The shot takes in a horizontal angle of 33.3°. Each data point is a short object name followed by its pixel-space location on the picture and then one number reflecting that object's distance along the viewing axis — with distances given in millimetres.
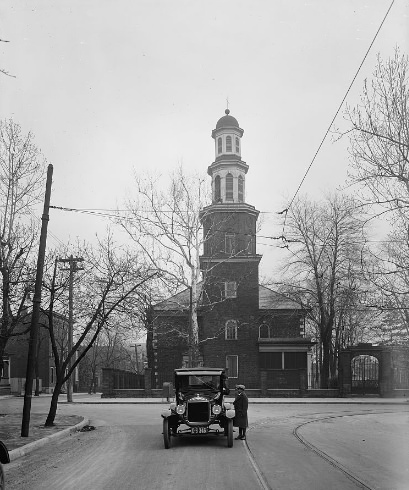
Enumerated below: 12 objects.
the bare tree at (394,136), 16016
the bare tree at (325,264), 48094
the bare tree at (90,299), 22469
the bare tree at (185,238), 38875
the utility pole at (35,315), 18406
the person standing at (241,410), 17703
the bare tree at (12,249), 20969
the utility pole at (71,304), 30391
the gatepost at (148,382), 45312
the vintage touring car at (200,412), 16297
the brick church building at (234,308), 49969
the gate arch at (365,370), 46312
